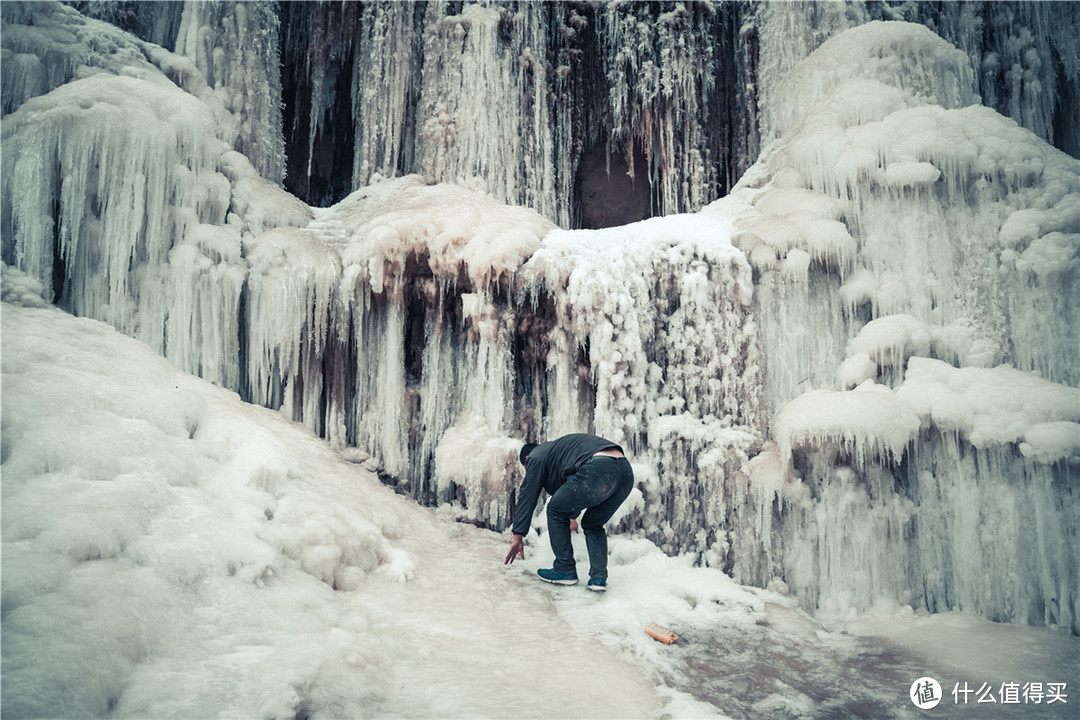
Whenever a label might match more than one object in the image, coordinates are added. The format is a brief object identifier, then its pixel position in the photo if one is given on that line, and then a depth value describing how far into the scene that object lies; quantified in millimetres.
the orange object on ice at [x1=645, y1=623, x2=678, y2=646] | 3752
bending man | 4371
